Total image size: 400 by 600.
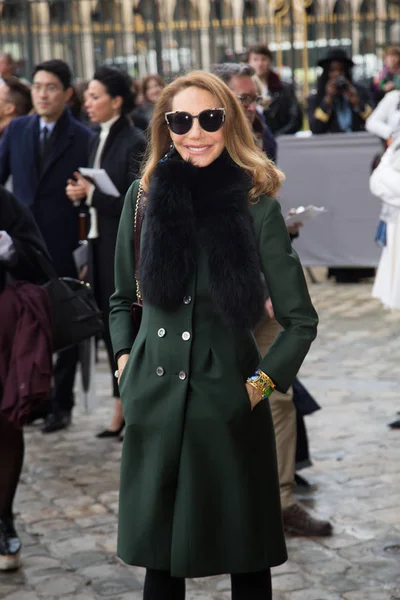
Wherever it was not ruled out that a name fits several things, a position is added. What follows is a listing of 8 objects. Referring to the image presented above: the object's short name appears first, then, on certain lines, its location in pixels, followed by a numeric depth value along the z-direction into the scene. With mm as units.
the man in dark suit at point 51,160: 7559
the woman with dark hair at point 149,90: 13352
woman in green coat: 3531
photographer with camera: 12891
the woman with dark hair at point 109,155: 7305
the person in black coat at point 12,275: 5109
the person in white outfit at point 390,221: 6582
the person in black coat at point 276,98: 11784
